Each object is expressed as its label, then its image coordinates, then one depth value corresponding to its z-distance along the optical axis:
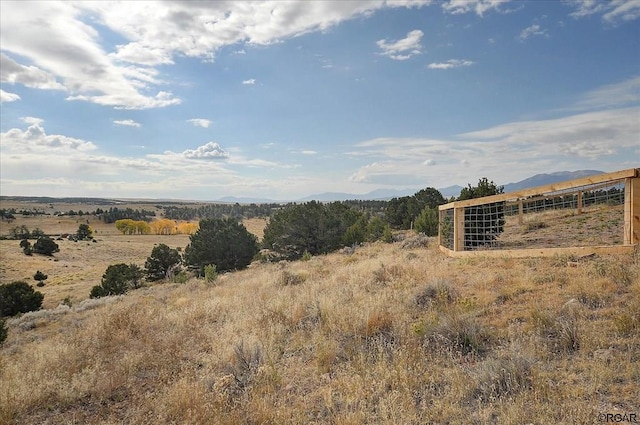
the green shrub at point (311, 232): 29.95
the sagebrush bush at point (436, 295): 6.81
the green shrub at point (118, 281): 33.49
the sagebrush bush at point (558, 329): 4.58
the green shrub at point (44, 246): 63.22
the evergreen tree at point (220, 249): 34.62
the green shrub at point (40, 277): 47.41
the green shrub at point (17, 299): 29.36
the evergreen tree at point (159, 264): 42.69
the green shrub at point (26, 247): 61.67
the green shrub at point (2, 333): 11.60
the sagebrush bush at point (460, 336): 4.96
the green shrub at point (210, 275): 17.22
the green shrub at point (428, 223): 26.30
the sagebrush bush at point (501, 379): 3.78
